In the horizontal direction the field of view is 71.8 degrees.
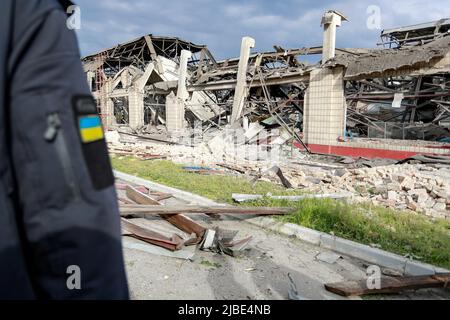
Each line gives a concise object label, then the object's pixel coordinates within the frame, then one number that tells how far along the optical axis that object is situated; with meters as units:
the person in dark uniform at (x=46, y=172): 0.82
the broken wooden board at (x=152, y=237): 3.68
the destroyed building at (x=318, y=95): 10.26
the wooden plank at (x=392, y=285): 2.79
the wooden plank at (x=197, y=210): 4.37
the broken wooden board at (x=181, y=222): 3.96
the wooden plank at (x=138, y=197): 5.02
